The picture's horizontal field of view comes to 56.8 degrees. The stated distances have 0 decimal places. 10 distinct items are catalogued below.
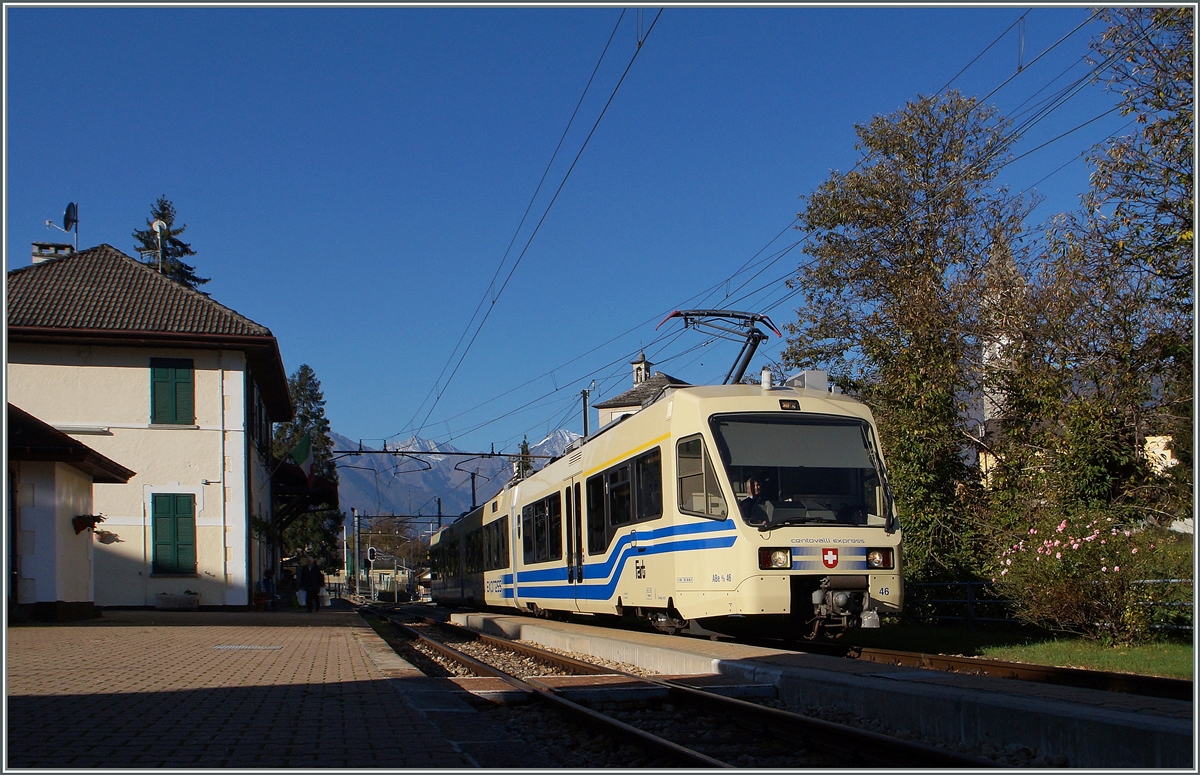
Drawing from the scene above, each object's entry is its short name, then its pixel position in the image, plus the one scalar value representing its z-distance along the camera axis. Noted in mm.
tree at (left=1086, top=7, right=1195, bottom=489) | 14984
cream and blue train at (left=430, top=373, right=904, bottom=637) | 11875
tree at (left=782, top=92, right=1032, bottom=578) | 28375
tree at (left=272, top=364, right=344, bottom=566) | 84625
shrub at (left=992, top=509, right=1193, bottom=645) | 12008
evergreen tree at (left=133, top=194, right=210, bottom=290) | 63656
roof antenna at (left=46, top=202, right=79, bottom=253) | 32531
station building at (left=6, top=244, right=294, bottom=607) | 27281
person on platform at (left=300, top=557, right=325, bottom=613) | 32375
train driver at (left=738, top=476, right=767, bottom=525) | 11891
